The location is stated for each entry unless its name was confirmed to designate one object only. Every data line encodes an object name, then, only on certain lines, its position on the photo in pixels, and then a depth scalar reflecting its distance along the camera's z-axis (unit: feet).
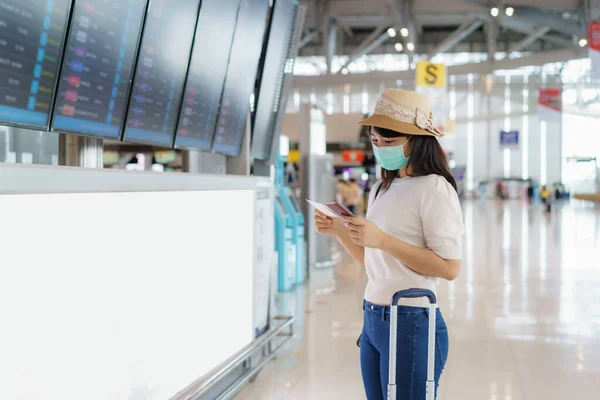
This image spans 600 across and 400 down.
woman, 7.39
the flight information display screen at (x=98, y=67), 9.30
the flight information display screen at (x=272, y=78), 18.32
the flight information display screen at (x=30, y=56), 7.95
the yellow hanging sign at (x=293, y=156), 60.29
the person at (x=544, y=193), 118.20
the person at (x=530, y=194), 130.38
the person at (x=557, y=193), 128.48
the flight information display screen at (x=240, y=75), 15.64
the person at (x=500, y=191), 143.33
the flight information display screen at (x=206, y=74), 13.53
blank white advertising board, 7.36
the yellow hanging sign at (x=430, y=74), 59.26
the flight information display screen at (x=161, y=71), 11.37
